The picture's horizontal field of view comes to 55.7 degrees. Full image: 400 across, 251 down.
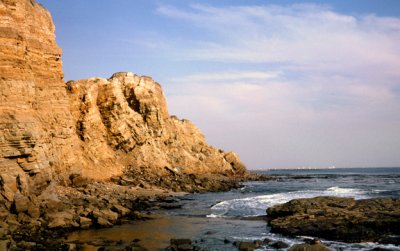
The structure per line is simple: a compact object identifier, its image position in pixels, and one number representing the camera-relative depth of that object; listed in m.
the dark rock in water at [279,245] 17.00
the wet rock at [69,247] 16.01
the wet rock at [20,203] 21.06
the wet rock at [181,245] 16.82
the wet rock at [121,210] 25.42
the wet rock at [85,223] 21.16
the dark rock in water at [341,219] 18.41
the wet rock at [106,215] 22.61
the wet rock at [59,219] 20.33
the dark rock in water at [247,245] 16.84
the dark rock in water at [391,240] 16.75
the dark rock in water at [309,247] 15.58
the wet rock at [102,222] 21.69
